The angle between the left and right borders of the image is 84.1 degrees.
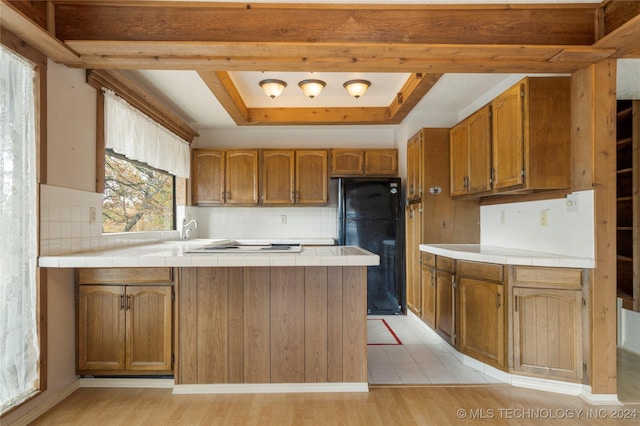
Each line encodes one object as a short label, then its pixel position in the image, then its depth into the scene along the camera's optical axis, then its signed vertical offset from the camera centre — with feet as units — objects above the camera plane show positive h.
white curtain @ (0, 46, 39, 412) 6.27 -0.30
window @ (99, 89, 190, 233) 9.54 +1.62
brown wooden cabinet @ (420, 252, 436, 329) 11.14 -2.39
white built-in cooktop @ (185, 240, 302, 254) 7.58 -0.76
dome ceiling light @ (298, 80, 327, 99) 11.13 +4.11
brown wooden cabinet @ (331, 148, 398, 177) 15.11 +2.27
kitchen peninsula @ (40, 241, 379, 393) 7.68 -2.46
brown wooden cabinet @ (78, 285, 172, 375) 7.75 -2.48
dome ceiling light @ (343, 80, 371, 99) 11.27 +4.14
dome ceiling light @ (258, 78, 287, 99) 11.16 +4.13
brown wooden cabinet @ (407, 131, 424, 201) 12.62 +1.80
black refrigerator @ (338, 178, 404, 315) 14.11 -0.57
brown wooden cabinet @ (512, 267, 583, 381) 7.58 -2.36
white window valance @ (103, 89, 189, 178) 9.26 +2.37
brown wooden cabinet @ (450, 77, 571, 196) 8.20 +1.87
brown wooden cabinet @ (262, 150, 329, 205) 15.06 +1.64
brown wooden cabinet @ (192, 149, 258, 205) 15.15 +1.74
